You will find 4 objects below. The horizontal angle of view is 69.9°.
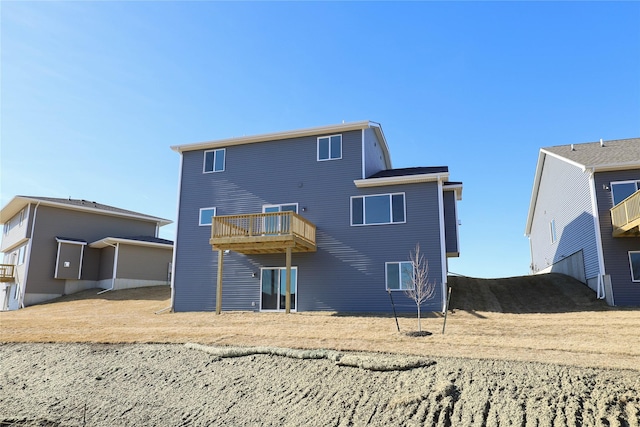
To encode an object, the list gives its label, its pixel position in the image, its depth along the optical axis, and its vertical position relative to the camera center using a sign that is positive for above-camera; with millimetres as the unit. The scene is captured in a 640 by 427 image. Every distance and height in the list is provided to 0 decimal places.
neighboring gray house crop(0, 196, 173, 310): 26266 +2295
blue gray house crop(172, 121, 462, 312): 16781 +2669
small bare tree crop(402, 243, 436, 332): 15844 +608
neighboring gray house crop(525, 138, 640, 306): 15859 +3018
